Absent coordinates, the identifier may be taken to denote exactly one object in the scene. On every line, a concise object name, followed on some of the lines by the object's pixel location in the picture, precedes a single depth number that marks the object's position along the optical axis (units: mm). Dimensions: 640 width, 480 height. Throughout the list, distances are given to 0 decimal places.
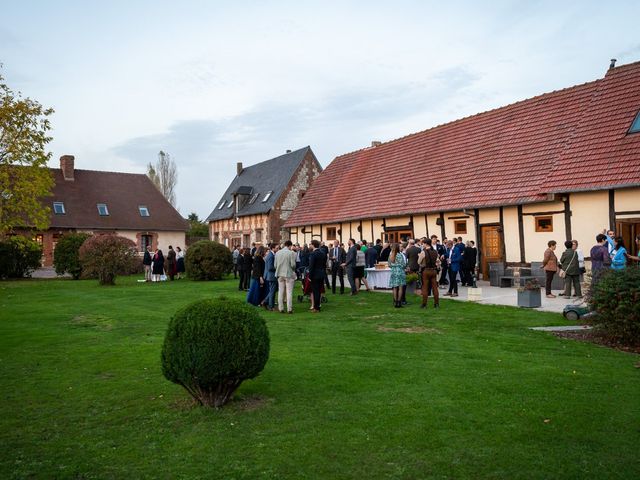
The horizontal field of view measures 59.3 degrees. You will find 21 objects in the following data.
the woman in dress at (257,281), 14656
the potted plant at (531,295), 13505
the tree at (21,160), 26281
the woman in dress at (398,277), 14047
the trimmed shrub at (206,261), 25641
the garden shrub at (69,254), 27906
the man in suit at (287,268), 13711
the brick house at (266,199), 40094
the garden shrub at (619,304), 8977
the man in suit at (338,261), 18752
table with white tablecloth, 19219
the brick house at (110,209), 40031
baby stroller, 15531
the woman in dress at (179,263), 27794
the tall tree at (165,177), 63094
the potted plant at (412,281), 16641
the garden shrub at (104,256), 23656
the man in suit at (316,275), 14016
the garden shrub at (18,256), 27516
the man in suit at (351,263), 17389
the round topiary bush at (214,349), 5816
